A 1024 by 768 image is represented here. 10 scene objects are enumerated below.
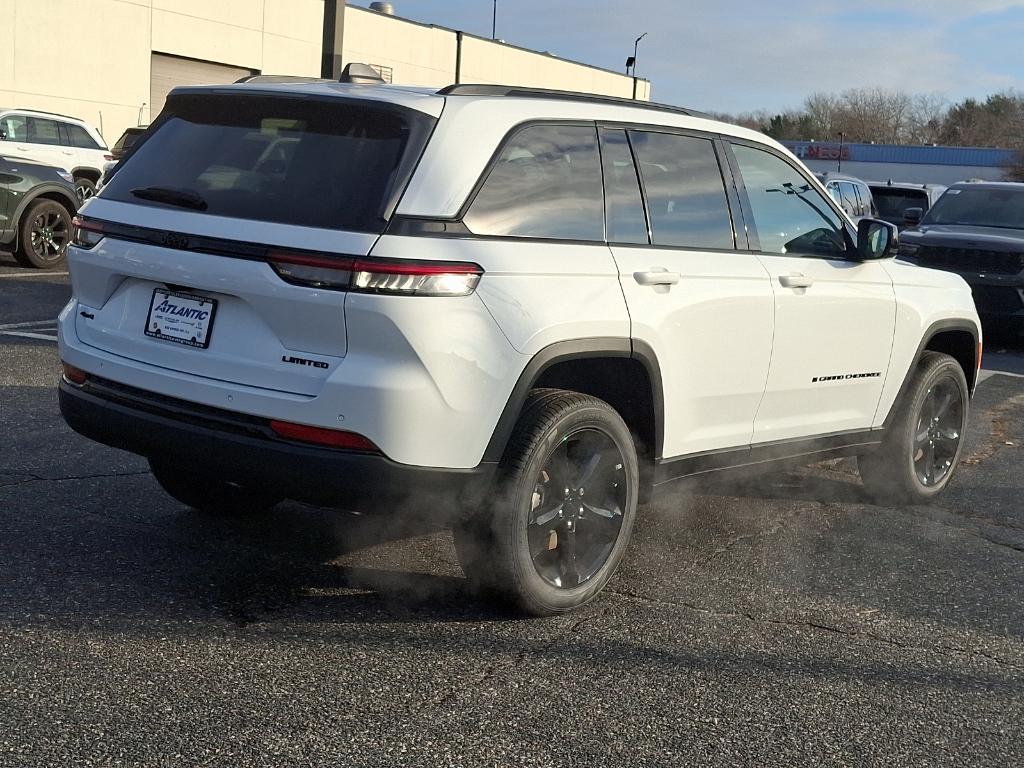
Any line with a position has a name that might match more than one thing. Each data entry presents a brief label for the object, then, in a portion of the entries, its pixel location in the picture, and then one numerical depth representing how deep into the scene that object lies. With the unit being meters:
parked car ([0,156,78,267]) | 14.14
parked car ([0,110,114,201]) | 18.34
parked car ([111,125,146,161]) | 17.75
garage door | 31.83
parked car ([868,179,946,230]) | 20.11
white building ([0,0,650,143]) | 27.97
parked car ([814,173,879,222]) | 17.28
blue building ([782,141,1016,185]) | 84.44
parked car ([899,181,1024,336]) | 13.17
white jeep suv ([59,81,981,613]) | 3.80
